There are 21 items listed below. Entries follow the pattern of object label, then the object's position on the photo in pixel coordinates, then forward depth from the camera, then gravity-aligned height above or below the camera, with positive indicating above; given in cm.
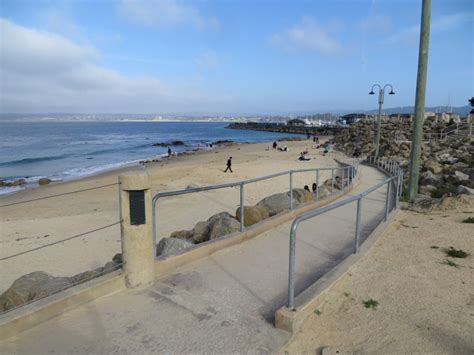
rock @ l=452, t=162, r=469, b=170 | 1542 -197
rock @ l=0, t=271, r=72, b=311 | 418 -209
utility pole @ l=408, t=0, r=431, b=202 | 894 +57
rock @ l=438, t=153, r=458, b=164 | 1814 -195
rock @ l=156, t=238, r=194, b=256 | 522 -186
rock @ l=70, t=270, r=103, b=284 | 447 -199
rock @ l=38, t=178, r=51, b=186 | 2383 -417
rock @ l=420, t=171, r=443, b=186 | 1294 -214
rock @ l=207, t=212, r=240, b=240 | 602 -181
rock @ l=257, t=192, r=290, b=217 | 781 -188
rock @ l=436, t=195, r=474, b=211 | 843 -193
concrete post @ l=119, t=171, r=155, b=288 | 384 -115
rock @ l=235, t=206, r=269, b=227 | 664 -178
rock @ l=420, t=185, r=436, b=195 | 1172 -224
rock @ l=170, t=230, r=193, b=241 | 680 -221
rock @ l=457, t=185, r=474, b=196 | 948 -187
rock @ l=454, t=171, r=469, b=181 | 1284 -198
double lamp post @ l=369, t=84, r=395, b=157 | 2241 +147
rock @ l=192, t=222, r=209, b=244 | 642 -204
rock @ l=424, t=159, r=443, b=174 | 1550 -201
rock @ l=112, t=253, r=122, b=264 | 513 -208
